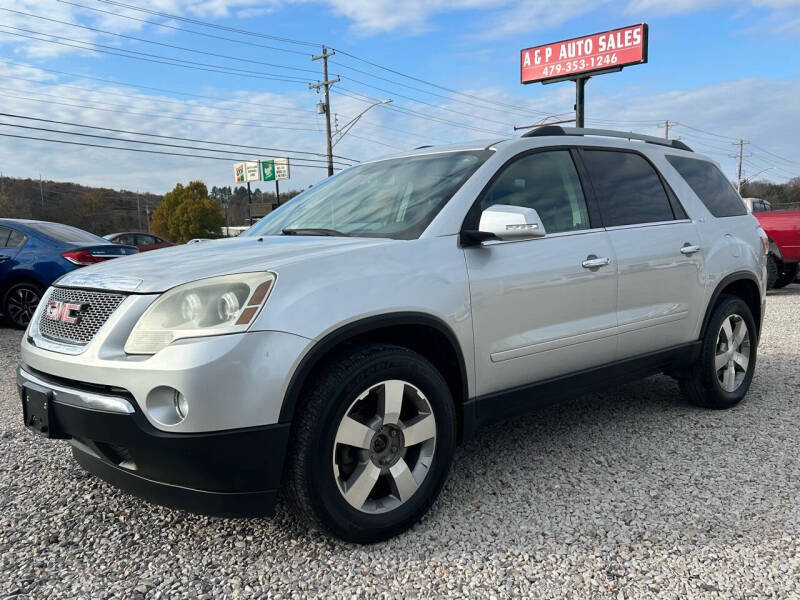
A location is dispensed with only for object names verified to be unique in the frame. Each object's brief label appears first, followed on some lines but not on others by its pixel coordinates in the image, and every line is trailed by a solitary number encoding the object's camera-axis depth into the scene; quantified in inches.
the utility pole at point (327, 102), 1423.5
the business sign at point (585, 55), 1097.4
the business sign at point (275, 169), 2244.1
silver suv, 86.1
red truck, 421.4
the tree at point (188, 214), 3021.7
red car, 925.8
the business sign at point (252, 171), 2403.2
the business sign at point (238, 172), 2805.1
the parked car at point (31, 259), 310.5
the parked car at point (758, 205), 743.5
